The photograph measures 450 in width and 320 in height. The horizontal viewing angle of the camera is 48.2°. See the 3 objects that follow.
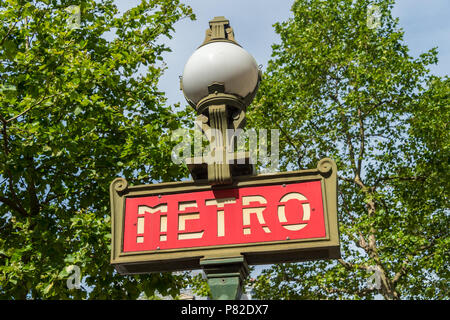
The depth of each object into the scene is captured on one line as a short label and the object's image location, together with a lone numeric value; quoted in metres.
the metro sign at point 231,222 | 2.80
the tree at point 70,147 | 7.64
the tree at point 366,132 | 14.90
